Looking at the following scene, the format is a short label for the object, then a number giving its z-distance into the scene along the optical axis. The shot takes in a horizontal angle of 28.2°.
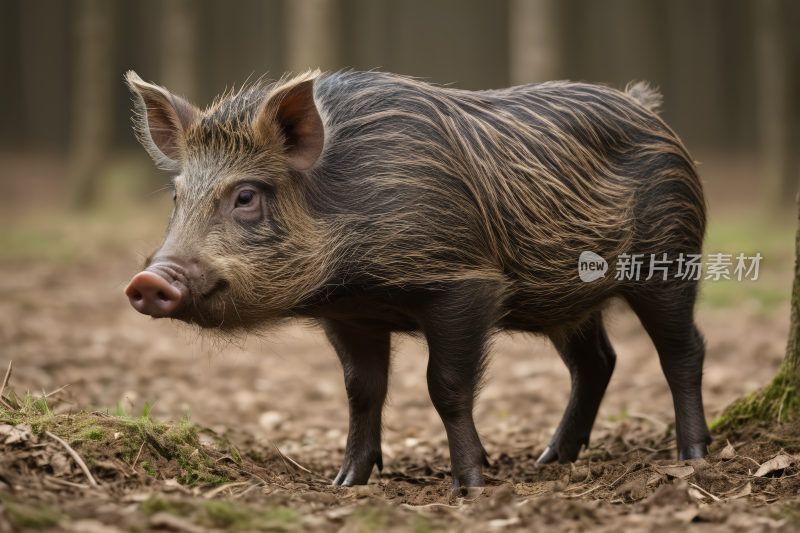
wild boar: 7.63
